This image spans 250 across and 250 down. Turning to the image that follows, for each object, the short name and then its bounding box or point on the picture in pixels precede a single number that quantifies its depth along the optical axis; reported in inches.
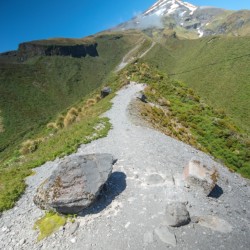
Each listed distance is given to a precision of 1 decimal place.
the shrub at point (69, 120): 1321.4
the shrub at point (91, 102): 1561.9
